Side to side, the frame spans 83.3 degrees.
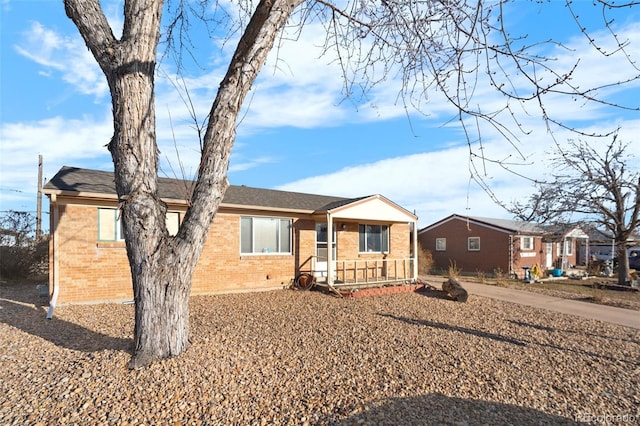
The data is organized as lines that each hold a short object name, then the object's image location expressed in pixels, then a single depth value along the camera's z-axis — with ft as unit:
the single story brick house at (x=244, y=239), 30.73
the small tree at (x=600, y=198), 54.60
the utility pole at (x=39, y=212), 51.46
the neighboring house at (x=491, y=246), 77.36
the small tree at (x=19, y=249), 47.14
